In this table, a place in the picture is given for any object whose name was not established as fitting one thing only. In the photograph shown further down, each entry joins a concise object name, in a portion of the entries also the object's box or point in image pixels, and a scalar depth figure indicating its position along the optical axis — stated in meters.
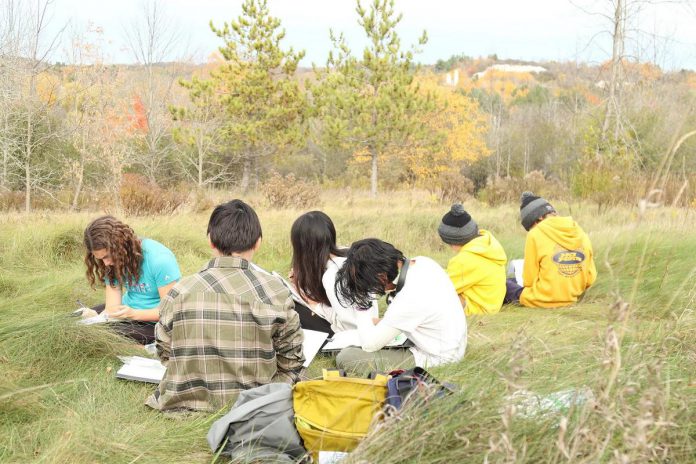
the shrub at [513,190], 14.07
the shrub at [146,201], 10.62
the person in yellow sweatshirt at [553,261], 4.79
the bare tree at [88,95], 14.88
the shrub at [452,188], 16.31
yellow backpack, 2.25
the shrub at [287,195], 13.80
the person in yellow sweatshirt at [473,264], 4.59
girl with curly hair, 3.63
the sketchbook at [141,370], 3.23
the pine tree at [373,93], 19.55
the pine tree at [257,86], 20.58
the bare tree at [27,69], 10.94
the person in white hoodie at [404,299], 2.99
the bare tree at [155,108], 22.03
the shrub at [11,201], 12.58
